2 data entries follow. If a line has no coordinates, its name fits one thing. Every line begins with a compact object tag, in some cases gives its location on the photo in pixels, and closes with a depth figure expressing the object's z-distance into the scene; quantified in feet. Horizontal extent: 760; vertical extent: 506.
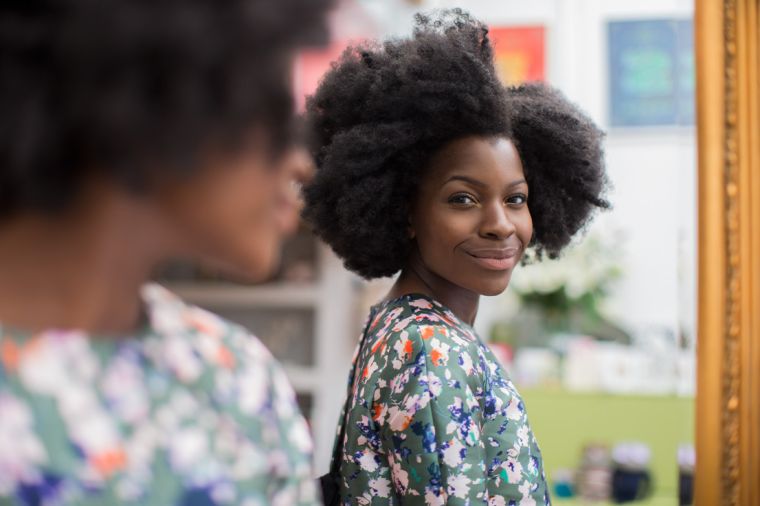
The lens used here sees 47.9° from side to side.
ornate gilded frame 5.86
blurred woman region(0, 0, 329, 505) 2.07
